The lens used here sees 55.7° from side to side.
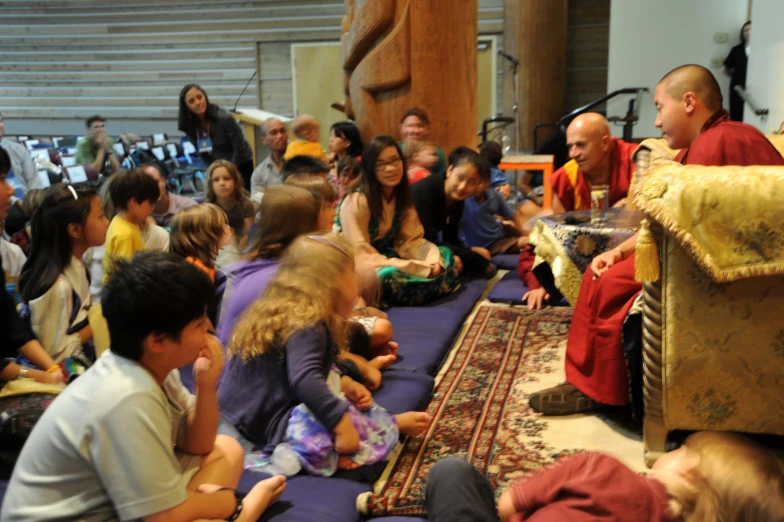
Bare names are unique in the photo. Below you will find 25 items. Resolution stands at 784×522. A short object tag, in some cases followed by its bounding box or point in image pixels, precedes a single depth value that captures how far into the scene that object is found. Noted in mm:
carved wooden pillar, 4617
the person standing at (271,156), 5293
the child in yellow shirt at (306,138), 5176
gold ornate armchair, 2021
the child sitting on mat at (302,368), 2035
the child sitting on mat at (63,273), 2531
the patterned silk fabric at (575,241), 3258
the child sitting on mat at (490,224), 5008
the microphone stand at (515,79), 9453
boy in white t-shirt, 1352
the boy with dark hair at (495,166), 5488
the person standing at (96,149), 7215
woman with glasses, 3889
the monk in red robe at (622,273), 2410
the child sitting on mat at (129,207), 3125
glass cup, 3438
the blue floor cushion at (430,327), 3127
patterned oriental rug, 2250
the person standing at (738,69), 7430
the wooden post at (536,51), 9328
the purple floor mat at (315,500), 1918
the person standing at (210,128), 5664
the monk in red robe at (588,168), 3633
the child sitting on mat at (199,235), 2939
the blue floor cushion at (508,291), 4128
